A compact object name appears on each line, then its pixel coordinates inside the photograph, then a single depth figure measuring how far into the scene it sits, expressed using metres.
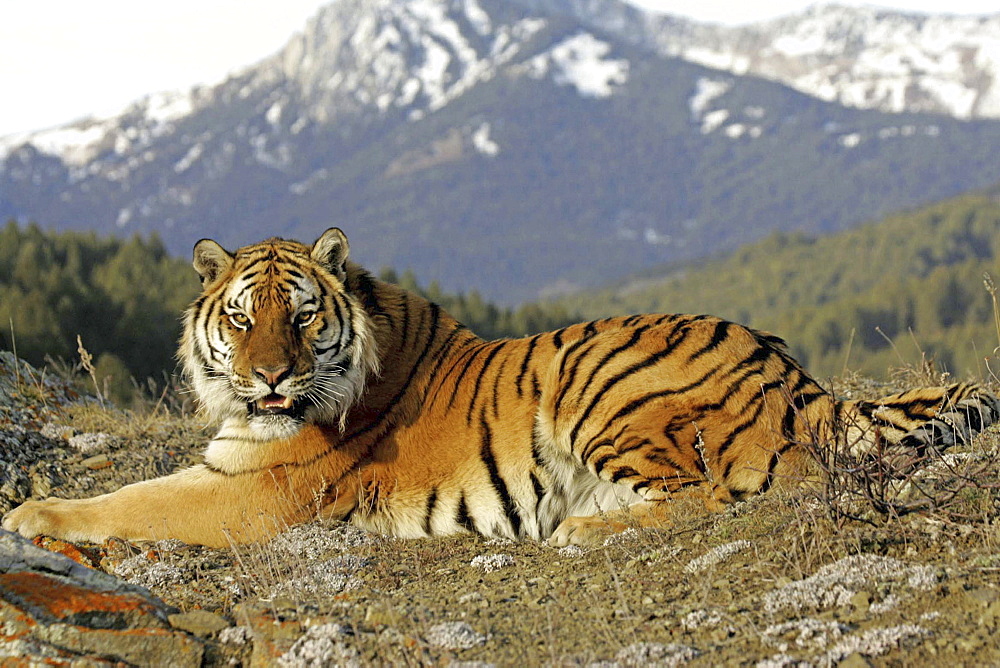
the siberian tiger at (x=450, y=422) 13.45
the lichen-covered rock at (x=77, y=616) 8.72
